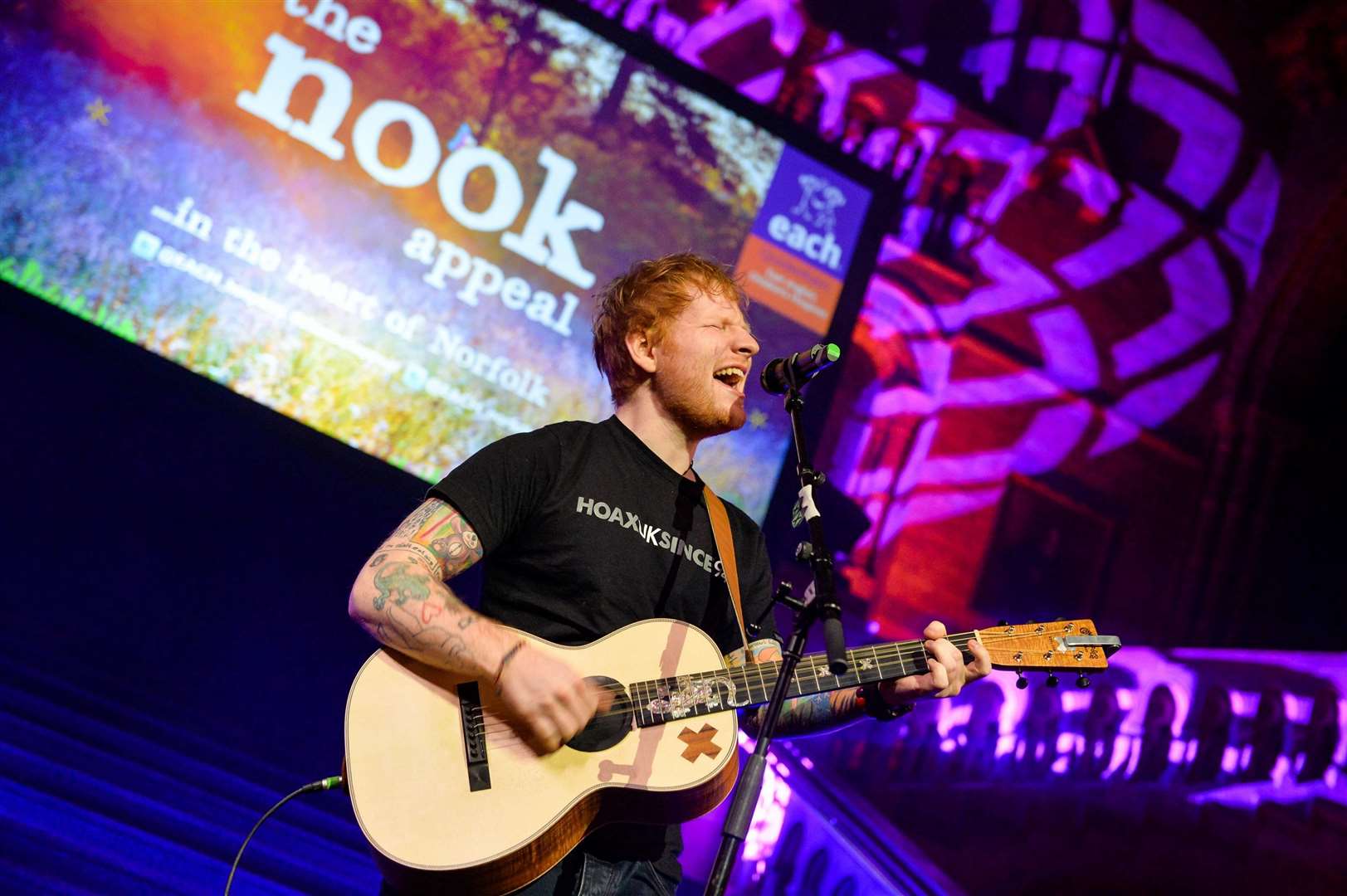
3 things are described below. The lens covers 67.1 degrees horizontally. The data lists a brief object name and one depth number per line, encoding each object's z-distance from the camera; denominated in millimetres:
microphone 2285
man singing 2178
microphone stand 1899
